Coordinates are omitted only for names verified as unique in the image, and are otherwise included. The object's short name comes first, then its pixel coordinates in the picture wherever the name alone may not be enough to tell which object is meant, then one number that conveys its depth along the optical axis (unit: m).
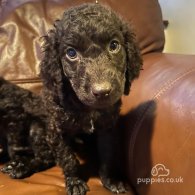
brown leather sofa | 0.24
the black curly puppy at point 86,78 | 0.23
